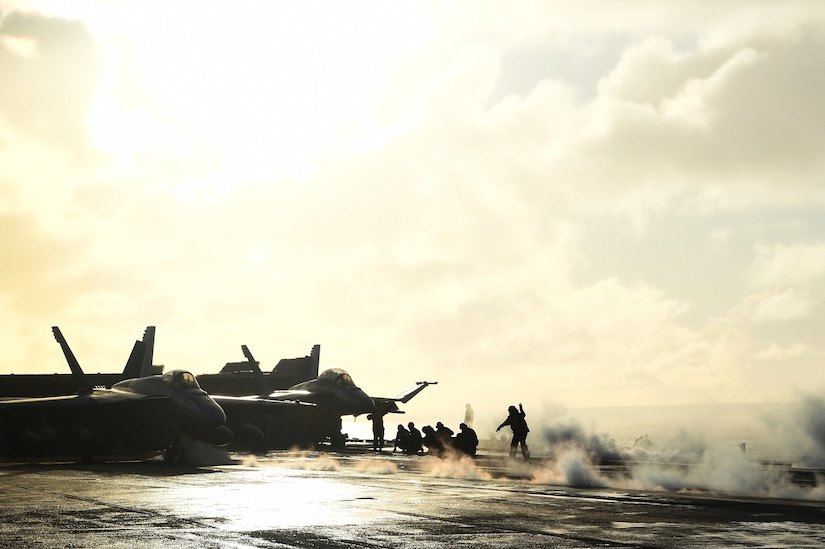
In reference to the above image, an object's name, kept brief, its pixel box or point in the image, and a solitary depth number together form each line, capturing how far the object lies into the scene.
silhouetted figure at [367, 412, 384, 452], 50.82
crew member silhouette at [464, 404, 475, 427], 52.90
